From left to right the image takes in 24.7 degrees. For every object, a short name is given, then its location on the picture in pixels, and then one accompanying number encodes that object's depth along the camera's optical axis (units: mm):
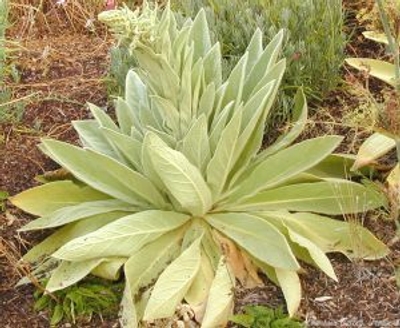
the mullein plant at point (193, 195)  3287
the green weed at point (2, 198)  3973
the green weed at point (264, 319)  3180
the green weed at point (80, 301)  3398
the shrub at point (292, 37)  4188
